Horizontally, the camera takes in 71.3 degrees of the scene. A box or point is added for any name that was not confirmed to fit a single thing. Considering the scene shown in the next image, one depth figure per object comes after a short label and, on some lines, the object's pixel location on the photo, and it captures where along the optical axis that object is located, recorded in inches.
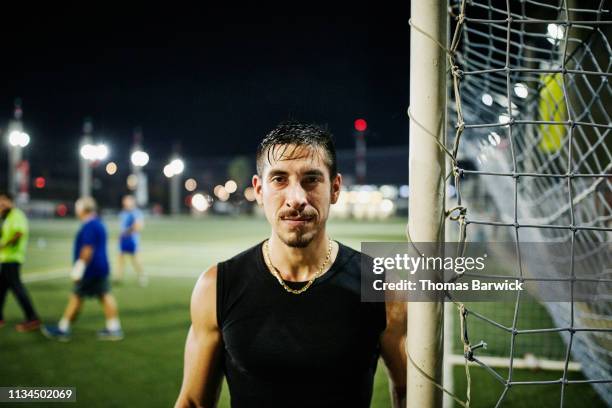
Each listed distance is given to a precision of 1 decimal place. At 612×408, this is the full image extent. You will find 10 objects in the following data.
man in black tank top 72.3
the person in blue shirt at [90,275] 242.4
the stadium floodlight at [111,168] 2096.0
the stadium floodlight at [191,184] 2714.1
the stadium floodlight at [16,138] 658.8
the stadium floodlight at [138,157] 1519.4
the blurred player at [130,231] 392.8
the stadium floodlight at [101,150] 1222.7
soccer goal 58.7
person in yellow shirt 263.9
